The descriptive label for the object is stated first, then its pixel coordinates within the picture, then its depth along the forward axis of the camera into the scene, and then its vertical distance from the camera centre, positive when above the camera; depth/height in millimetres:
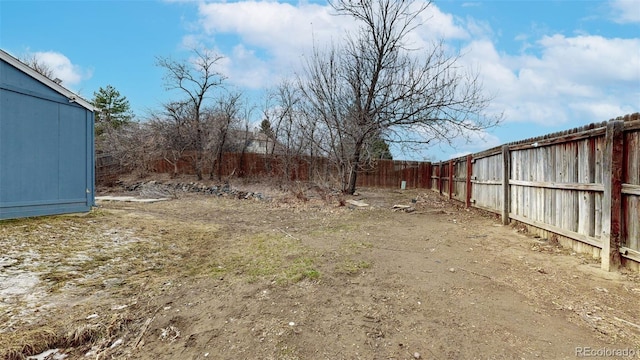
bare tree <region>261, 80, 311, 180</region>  14305 +2026
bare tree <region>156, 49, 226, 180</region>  16312 +4810
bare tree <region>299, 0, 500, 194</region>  10266 +2693
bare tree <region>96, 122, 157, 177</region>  17016 +1583
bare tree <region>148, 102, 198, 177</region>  16703 +2463
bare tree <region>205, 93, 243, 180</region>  16547 +2844
